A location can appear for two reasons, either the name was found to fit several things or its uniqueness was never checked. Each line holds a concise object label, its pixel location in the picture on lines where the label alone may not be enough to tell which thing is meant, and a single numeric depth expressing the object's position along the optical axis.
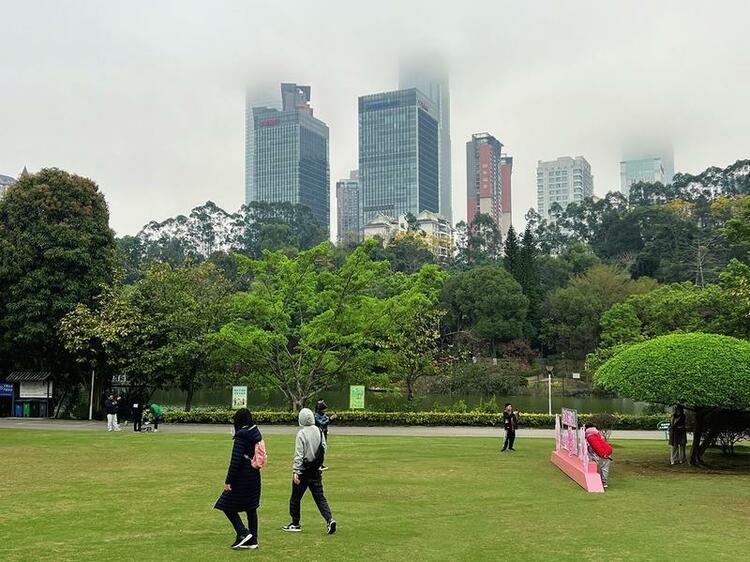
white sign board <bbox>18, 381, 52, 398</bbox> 33.28
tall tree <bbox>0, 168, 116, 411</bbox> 32.78
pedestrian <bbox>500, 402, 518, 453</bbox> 20.19
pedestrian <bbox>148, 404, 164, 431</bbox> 27.08
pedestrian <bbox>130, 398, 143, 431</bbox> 26.81
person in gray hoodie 9.02
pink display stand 13.66
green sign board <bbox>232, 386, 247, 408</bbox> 30.76
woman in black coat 8.13
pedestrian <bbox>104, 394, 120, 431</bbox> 26.64
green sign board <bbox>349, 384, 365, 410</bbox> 30.94
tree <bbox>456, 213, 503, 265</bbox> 111.56
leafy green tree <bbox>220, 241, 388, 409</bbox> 30.89
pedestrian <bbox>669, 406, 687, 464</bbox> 17.59
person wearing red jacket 13.73
